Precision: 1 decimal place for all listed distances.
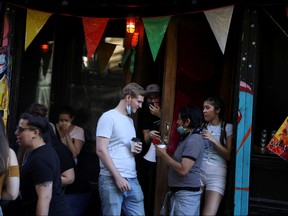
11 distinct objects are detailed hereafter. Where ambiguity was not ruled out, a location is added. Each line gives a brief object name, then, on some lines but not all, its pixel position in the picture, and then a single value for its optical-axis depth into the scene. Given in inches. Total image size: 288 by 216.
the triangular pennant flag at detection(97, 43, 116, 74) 258.4
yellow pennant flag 216.2
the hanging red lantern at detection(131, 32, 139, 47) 239.3
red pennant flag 218.8
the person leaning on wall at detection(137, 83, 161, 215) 220.5
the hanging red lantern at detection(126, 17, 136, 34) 229.5
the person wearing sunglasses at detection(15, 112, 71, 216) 135.7
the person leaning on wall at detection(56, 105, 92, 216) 194.4
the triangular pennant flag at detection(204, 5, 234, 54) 197.6
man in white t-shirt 169.0
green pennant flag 209.8
